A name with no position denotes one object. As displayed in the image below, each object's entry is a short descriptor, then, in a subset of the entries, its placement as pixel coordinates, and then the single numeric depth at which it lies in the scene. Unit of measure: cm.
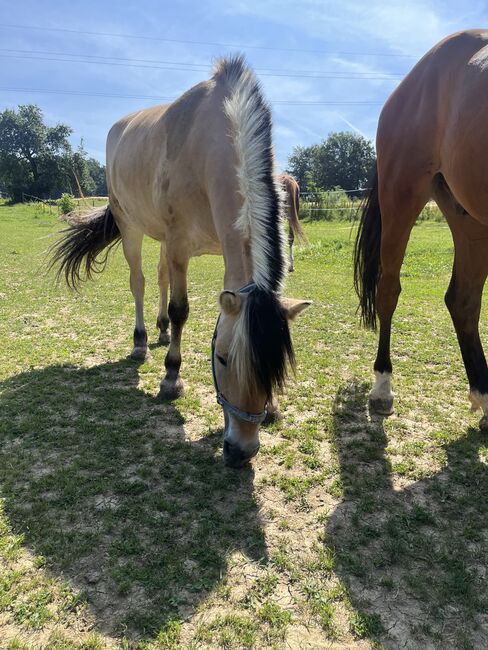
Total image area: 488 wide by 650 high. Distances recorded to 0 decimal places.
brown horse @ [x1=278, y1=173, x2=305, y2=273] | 823
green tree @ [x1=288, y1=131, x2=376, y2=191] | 6125
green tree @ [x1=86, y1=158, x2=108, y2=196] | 7582
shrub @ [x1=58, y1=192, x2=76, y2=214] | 2764
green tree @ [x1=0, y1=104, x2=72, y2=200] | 4650
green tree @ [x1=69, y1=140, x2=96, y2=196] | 5134
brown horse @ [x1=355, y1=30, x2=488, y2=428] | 235
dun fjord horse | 203
